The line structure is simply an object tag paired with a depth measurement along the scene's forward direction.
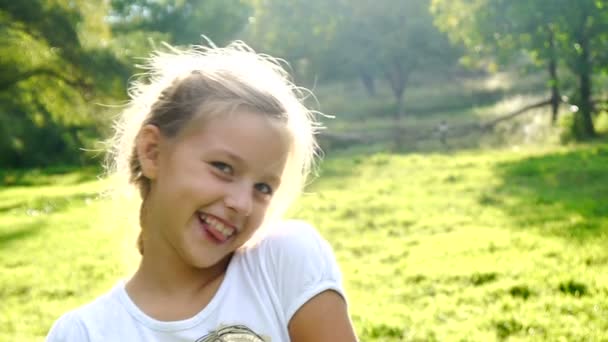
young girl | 1.54
